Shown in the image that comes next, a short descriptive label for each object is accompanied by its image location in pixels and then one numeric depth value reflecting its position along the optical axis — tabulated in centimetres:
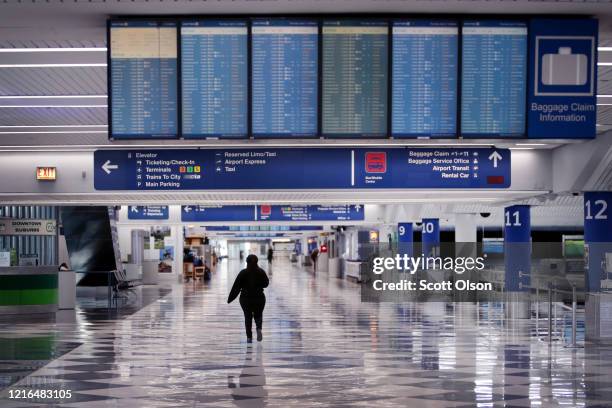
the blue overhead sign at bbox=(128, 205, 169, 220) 3291
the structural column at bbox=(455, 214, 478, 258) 3384
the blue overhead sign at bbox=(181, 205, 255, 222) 3234
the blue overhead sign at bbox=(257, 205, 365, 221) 3262
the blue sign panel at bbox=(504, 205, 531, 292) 2142
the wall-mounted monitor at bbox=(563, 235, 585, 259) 4750
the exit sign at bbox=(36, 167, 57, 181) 1912
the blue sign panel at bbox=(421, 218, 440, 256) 3700
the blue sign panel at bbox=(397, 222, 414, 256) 3889
